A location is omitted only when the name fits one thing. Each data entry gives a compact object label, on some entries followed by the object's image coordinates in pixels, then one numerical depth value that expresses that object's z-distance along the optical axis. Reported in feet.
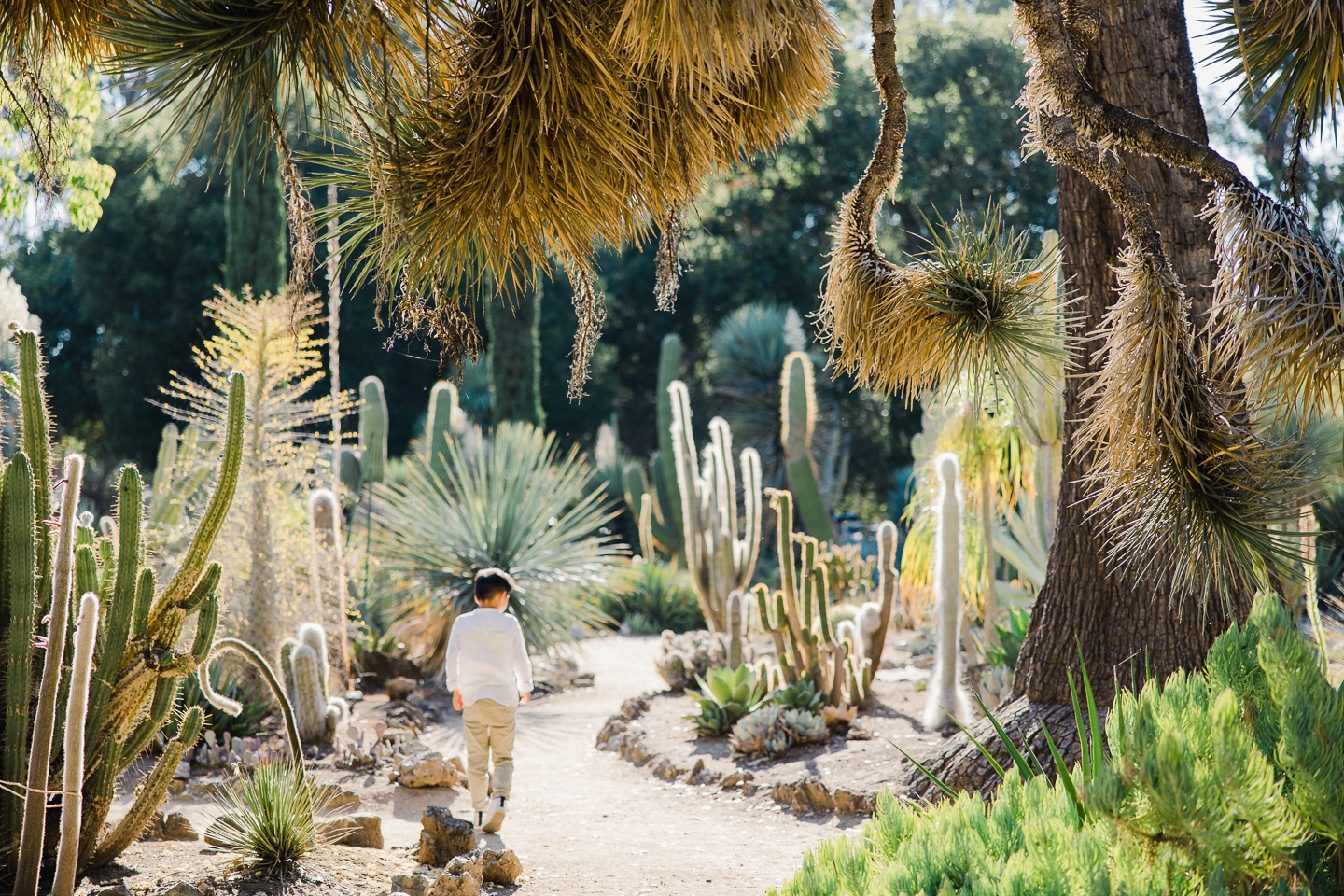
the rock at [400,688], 27.07
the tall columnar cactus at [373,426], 37.58
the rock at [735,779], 19.33
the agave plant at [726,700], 22.24
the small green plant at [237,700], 20.56
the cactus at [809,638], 22.09
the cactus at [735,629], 24.54
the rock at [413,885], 12.00
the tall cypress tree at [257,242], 48.26
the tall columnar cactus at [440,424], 37.35
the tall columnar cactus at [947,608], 20.18
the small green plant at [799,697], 21.49
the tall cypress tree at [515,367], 57.31
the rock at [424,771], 18.89
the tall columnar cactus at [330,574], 24.08
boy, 16.30
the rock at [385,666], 28.66
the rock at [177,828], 14.65
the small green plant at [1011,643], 21.04
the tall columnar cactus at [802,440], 45.80
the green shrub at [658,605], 45.24
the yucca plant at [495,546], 28.71
